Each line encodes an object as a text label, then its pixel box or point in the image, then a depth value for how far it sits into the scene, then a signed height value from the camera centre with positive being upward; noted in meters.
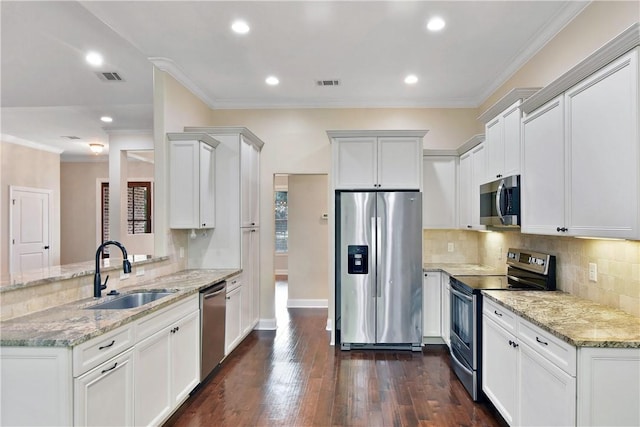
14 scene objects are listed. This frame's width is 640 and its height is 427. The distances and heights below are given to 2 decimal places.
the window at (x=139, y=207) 8.11 +0.16
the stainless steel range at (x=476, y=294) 2.98 -0.71
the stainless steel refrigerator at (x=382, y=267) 4.21 -0.61
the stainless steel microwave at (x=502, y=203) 2.90 +0.10
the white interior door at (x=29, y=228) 6.34 -0.25
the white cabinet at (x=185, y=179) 3.85 +0.37
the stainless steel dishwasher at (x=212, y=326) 3.24 -1.04
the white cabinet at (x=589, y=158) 1.77 +0.33
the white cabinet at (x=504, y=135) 2.87 +0.68
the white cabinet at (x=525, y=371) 1.81 -0.93
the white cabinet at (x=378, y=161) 4.35 +0.63
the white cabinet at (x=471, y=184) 3.87 +0.34
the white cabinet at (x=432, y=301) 4.32 -1.02
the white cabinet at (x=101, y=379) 1.72 -0.87
